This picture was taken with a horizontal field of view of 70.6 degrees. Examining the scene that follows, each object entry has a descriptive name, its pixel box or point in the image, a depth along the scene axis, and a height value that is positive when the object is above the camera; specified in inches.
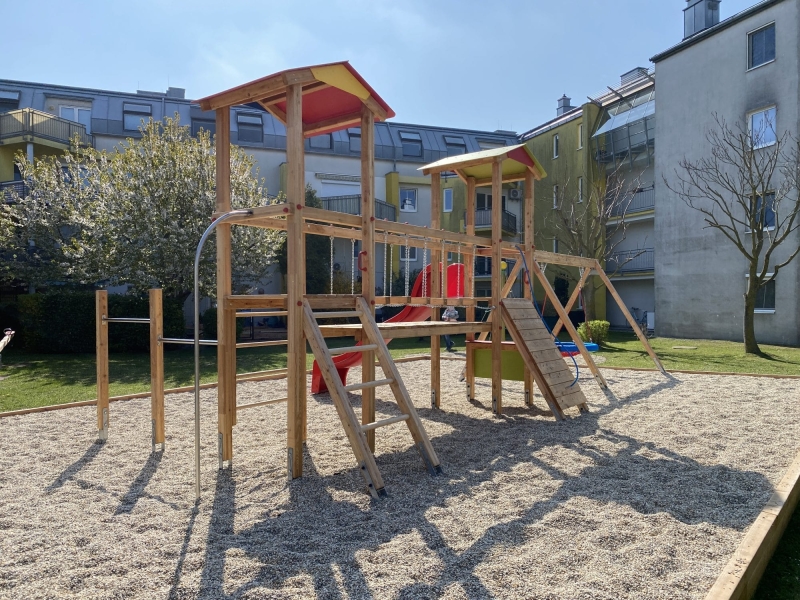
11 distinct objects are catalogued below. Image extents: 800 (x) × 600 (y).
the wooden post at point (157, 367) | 219.8 -29.2
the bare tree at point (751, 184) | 584.1 +133.1
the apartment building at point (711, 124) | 689.6 +223.7
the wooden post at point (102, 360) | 239.4 -28.7
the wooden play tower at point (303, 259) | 190.9 +13.2
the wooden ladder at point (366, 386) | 176.6 -34.8
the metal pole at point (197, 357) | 150.0 -17.2
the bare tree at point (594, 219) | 757.3 +121.0
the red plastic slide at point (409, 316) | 305.0 -13.7
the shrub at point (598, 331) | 685.3 -47.5
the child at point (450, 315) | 361.7 -14.7
